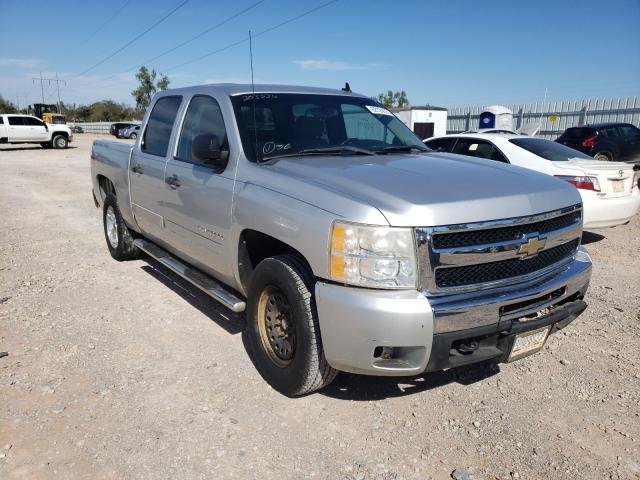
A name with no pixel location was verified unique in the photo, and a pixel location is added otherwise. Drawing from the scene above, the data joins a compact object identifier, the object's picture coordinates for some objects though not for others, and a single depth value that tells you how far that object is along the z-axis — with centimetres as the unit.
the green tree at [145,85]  6788
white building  2239
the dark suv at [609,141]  1456
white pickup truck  2667
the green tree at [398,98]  8650
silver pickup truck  255
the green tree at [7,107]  9544
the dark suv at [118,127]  4384
